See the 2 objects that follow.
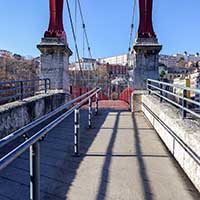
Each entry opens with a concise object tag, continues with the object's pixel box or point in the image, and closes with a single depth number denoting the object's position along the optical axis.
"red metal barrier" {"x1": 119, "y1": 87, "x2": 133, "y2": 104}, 11.30
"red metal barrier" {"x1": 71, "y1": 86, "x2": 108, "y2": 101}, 10.30
